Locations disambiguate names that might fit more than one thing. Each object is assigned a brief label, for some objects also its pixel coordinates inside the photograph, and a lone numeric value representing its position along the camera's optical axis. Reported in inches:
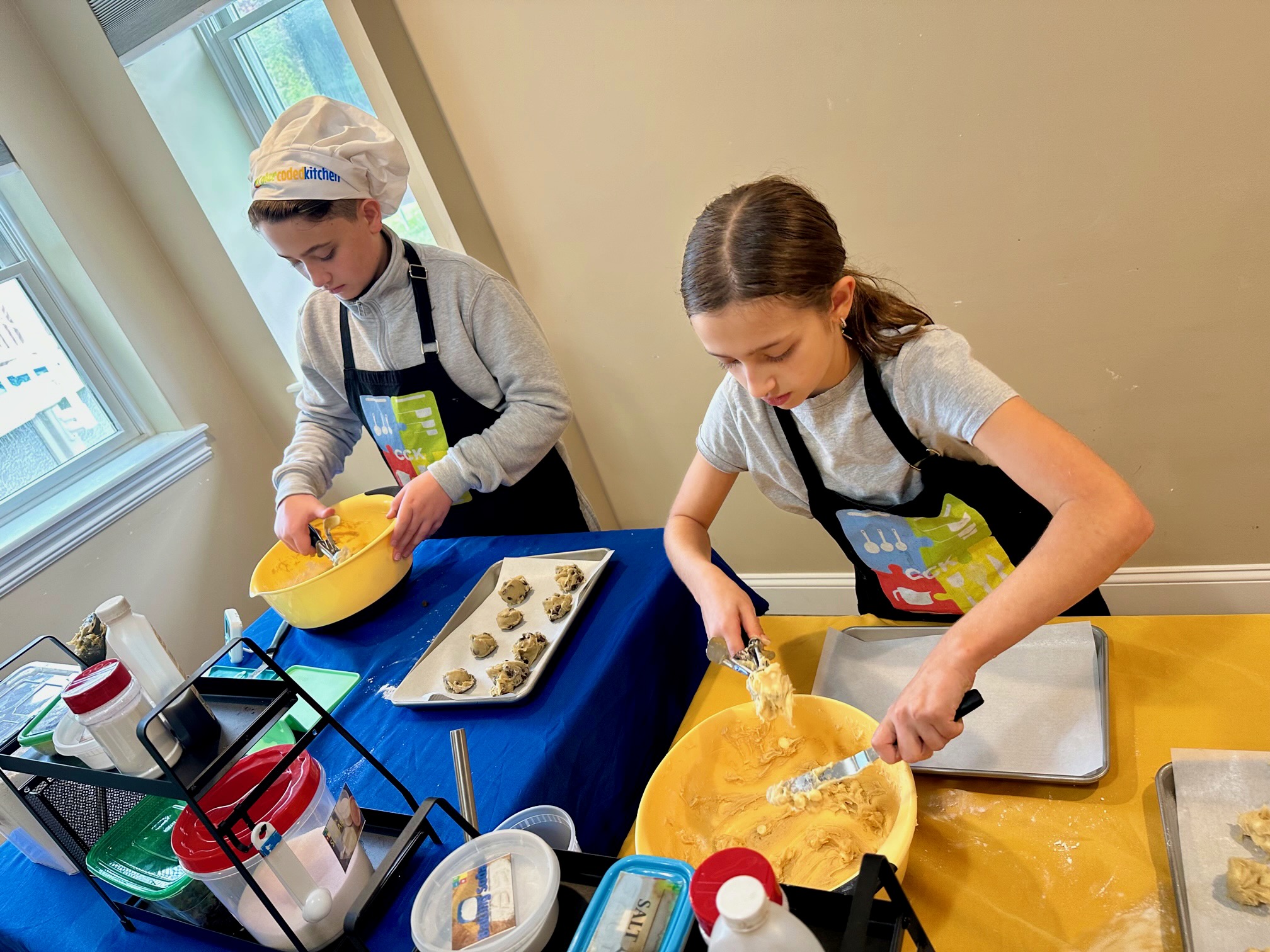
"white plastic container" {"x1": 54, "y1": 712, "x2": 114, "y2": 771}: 37.7
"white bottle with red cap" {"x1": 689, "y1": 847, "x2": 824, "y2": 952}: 20.1
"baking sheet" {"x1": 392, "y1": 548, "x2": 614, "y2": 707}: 51.8
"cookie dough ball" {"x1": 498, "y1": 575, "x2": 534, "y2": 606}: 59.2
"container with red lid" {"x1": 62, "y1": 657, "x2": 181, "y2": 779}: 34.2
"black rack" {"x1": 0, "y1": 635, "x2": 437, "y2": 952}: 33.1
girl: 38.2
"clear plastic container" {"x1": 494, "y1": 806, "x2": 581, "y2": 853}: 37.0
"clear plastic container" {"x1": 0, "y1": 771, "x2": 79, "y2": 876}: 47.4
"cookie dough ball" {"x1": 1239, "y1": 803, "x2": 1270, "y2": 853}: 30.8
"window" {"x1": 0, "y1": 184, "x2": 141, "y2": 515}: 108.7
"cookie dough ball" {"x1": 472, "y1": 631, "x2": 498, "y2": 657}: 54.8
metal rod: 36.5
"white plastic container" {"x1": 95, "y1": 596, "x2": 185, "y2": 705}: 42.6
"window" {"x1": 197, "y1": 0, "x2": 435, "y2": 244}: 108.4
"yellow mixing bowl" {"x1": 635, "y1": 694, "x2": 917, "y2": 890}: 39.8
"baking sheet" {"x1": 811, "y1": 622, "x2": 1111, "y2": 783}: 38.0
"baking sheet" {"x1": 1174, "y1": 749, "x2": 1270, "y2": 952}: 28.9
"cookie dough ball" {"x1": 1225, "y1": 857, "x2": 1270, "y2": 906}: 29.3
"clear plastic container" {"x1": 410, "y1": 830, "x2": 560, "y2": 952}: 28.5
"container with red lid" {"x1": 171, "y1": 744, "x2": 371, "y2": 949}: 35.6
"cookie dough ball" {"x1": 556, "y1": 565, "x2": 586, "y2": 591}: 57.8
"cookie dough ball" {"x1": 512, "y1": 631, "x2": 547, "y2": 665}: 52.2
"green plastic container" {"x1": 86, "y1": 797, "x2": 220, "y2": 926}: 41.2
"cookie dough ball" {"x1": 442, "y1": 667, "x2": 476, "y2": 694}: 51.7
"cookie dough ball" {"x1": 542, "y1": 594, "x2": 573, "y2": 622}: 55.4
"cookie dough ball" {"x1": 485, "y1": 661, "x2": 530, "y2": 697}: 50.1
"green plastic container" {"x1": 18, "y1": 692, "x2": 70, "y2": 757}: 40.1
